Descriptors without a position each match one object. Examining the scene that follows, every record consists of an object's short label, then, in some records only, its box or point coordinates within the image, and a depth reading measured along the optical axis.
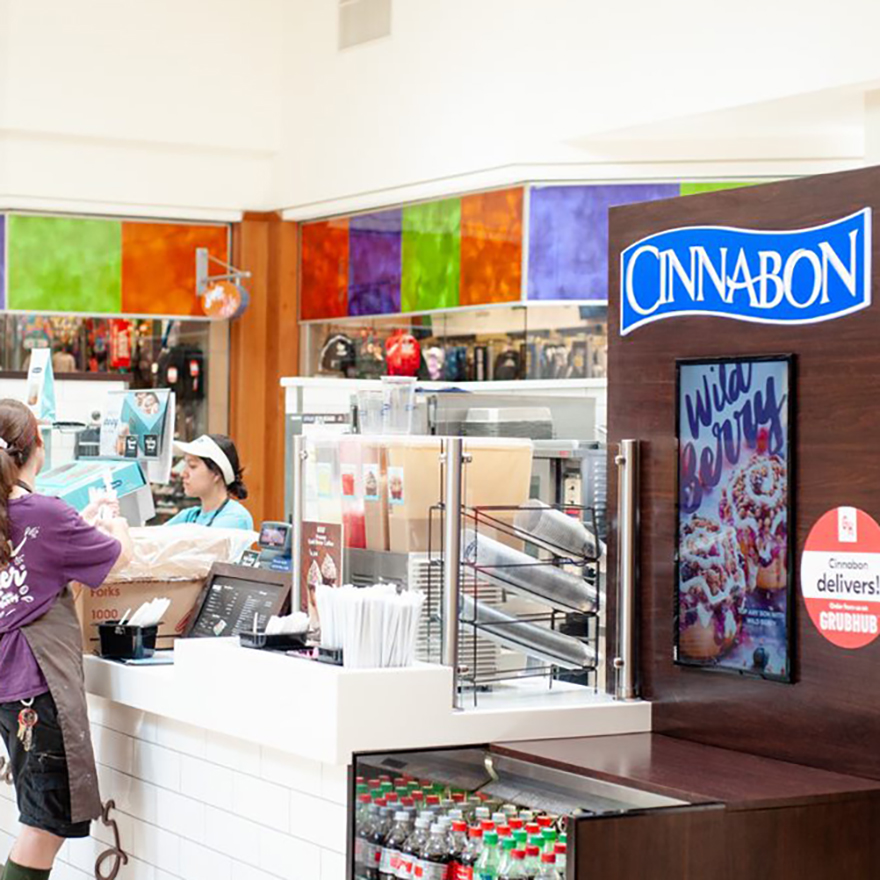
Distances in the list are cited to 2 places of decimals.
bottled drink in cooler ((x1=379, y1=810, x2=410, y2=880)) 3.66
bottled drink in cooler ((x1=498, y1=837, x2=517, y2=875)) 3.52
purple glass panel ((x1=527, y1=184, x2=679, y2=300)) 10.04
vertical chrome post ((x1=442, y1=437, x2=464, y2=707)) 3.77
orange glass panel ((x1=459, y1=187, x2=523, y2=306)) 10.30
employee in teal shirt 6.86
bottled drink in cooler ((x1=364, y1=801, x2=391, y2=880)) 3.70
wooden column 12.21
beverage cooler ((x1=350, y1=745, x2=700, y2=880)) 3.50
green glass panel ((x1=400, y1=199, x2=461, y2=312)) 10.79
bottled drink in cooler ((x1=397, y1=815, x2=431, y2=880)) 3.63
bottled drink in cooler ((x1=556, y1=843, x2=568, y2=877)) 3.47
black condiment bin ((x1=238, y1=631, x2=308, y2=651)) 4.04
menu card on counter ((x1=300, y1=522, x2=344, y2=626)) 4.08
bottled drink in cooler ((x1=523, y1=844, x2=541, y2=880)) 3.50
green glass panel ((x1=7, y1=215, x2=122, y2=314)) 11.53
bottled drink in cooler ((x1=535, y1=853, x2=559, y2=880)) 3.49
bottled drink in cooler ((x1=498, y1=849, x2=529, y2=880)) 3.51
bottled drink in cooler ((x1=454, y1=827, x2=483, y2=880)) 3.58
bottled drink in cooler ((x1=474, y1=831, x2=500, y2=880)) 3.53
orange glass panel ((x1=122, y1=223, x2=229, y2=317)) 11.89
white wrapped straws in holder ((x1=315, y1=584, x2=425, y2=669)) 3.66
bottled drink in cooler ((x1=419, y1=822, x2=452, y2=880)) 3.61
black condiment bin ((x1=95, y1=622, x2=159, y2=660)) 4.76
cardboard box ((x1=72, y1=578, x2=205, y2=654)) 4.98
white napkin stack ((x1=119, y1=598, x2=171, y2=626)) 4.85
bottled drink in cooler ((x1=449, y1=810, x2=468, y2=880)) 3.62
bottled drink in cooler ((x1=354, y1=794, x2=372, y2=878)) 3.69
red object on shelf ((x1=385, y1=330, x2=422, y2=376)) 10.79
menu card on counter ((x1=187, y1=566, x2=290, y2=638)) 4.68
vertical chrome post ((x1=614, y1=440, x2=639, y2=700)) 4.03
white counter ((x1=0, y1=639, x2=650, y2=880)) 3.66
